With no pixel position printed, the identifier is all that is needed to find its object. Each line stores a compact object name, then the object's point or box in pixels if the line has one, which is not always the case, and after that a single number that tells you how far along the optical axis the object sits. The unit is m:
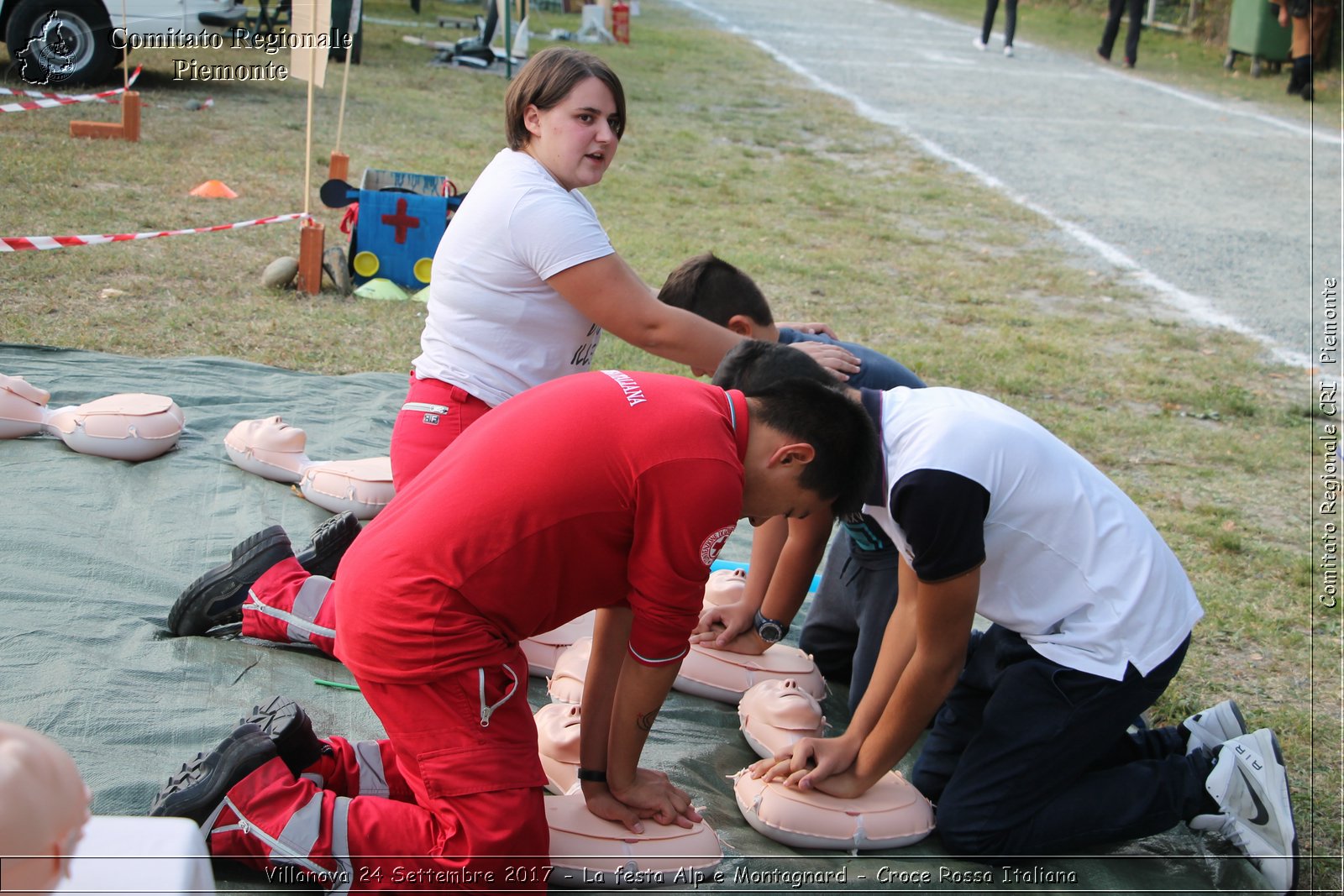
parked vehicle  9.07
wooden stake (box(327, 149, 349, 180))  6.45
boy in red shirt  1.95
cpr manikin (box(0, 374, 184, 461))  3.56
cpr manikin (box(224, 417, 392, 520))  3.49
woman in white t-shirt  2.70
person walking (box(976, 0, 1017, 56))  16.94
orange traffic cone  7.22
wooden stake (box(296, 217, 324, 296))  5.71
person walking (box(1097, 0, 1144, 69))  16.61
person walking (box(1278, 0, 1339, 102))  14.94
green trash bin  16.00
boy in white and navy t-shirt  2.22
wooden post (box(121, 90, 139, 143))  8.06
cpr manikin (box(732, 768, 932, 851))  2.38
